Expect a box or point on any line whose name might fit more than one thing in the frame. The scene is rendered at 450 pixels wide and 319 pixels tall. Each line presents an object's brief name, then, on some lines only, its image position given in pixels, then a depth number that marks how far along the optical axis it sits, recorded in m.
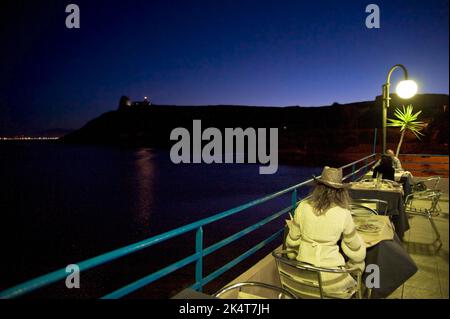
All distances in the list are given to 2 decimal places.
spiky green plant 12.70
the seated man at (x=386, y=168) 6.50
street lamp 6.75
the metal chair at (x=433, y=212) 5.09
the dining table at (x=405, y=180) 6.60
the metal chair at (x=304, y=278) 2.26
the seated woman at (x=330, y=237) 2.51
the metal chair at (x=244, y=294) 2.01
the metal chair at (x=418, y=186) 7.10
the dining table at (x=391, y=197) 4.97
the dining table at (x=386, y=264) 2.86
